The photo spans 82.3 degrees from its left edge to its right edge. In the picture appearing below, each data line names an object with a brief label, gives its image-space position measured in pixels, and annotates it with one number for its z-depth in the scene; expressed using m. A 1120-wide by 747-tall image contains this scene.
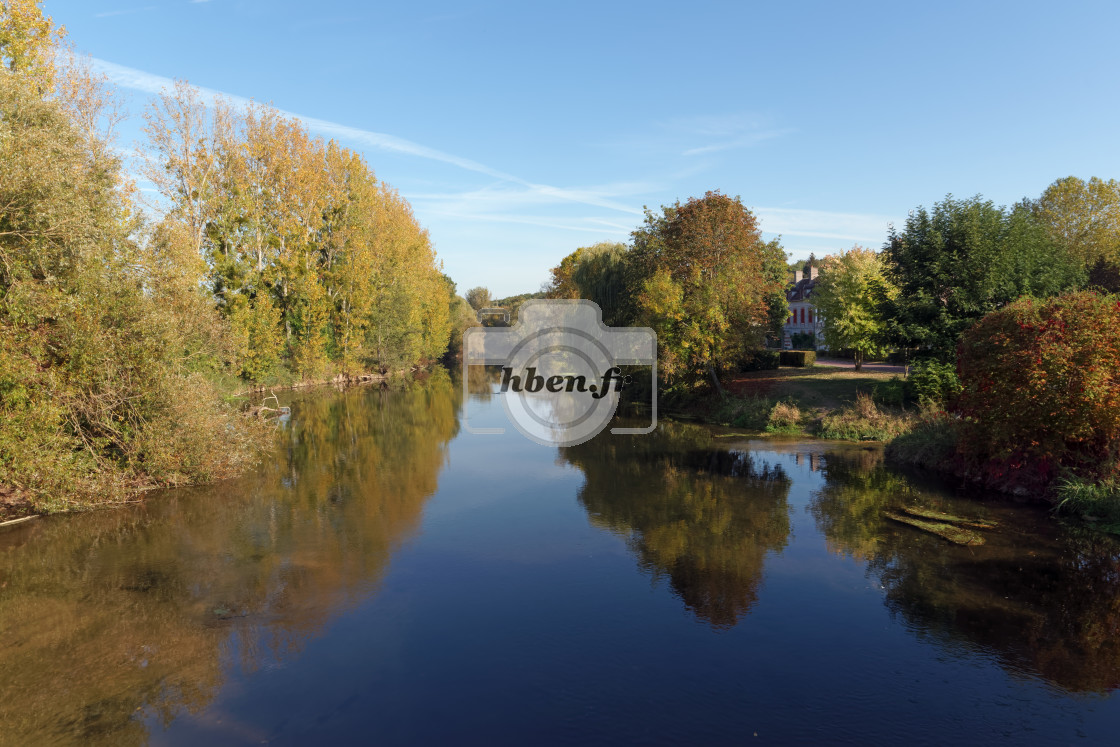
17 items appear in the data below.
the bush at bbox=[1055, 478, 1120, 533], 15.99
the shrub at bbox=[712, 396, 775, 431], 32.25
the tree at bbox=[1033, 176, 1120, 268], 47.22
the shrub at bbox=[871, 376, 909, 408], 29.33
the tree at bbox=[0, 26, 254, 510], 15.56
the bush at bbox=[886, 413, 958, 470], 22.33
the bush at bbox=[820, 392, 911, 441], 27.03
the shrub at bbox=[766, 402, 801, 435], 30.50
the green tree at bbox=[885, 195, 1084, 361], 27.56
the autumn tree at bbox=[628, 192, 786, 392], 35.81
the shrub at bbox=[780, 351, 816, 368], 44.84
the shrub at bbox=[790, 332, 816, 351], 67.06
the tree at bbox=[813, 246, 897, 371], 38.72
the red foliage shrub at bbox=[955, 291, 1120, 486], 16.92
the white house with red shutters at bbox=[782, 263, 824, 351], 75.44
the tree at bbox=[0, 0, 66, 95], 20.72
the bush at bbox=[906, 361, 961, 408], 26.42
